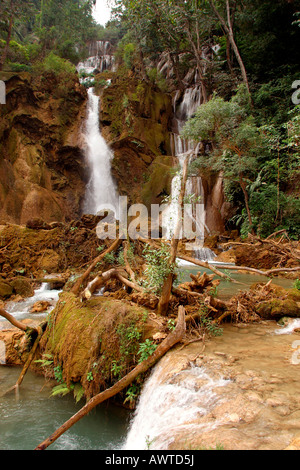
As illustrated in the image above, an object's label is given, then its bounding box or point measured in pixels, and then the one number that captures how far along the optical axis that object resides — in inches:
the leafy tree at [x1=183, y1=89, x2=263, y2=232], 537.0
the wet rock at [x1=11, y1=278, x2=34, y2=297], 335.3
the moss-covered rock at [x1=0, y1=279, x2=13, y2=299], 321.3
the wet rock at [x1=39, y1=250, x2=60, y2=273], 393.7
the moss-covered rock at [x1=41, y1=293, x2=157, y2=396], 146.6
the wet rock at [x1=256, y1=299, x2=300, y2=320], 201.8
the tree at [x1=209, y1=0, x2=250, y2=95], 684.7
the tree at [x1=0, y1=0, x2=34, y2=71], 730.8
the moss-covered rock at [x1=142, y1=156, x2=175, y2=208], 741.9
